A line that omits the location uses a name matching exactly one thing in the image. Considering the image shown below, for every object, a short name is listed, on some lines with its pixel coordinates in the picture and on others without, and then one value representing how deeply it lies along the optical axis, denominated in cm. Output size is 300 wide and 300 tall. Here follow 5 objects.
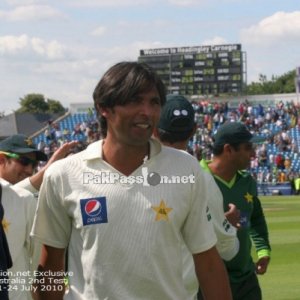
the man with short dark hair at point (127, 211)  379
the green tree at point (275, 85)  11555
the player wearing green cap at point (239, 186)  643
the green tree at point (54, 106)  11878
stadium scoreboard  6362
